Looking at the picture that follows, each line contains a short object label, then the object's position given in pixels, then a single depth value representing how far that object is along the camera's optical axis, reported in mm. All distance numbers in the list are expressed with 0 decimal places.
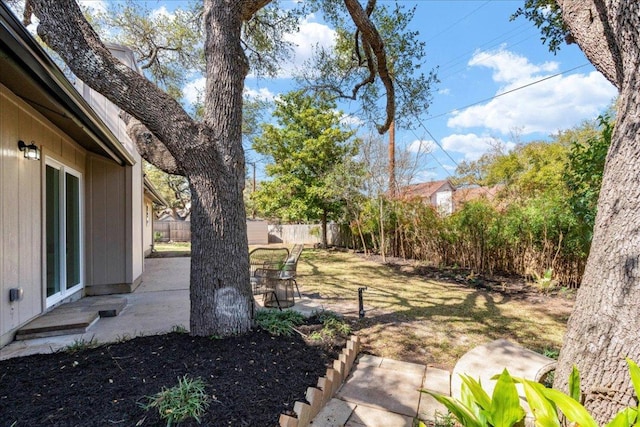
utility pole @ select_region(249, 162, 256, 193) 21184
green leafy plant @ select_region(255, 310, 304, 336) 3141
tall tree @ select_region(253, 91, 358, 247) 14852
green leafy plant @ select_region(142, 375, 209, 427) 1779
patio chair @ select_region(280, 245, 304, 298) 5066
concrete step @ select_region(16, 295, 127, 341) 3451
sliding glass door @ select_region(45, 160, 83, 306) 4297
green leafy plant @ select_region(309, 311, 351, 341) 3144
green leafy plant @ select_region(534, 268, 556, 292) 5941
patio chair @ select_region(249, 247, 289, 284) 5129
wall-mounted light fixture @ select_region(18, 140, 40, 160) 3534
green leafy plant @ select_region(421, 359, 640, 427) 1394
